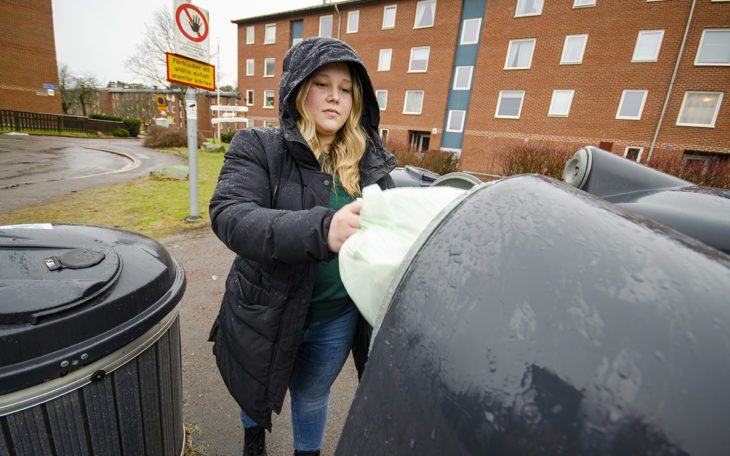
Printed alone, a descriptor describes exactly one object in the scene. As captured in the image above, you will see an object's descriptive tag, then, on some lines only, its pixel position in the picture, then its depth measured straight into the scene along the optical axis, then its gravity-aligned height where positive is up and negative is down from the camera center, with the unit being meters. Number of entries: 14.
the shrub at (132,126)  28.59 -0.19
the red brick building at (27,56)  23.66 +4.06
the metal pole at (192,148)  5.14 -0.27
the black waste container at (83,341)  0.88 -0.62
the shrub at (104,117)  32.35 +0.42
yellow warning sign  4.73 +0.83
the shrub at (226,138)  27.92 -0.29
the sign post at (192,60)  4.69 +0.99
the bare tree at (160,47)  28.47 +6.83
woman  1.29 -0.25
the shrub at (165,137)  17.78 -0.50
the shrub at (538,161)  8.49 +0.15
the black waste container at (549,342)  0.39 -0.22
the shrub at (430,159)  11.45 -0.14
